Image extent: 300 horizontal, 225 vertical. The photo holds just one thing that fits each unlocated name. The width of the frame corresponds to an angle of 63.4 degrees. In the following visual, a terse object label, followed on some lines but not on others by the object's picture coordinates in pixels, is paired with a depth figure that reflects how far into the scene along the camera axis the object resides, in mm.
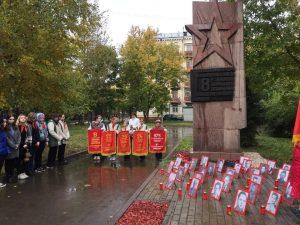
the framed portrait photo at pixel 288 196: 4757
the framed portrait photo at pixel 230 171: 5511
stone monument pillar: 7783
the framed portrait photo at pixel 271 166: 6810
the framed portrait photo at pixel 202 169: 6294
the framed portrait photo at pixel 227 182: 5358
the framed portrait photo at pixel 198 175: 5260
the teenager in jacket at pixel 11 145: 6469
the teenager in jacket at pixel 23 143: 6990
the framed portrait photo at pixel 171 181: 5658
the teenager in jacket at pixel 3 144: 6309
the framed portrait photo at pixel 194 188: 5174
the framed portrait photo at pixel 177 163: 6421
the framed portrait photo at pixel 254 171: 5526
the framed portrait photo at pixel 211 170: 6687
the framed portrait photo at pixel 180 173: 6013
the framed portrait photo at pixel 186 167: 6289
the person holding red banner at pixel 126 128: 9456
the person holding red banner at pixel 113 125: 9437
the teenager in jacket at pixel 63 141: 8736
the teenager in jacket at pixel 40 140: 7712
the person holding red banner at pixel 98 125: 9400
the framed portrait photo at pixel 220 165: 6975
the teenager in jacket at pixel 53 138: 8275
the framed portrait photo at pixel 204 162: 6822
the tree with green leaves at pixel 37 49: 7625
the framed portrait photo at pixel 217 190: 4985
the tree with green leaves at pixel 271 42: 9099
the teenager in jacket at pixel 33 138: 7384
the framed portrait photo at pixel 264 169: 6600
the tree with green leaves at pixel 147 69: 31543
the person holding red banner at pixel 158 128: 9381
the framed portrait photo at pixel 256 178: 5092
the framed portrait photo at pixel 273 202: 4278
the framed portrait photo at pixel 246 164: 6892
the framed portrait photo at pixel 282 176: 5766
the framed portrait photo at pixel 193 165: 6992
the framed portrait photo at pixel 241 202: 4281
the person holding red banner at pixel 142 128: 9401
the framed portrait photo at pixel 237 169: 6488
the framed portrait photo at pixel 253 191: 4772
